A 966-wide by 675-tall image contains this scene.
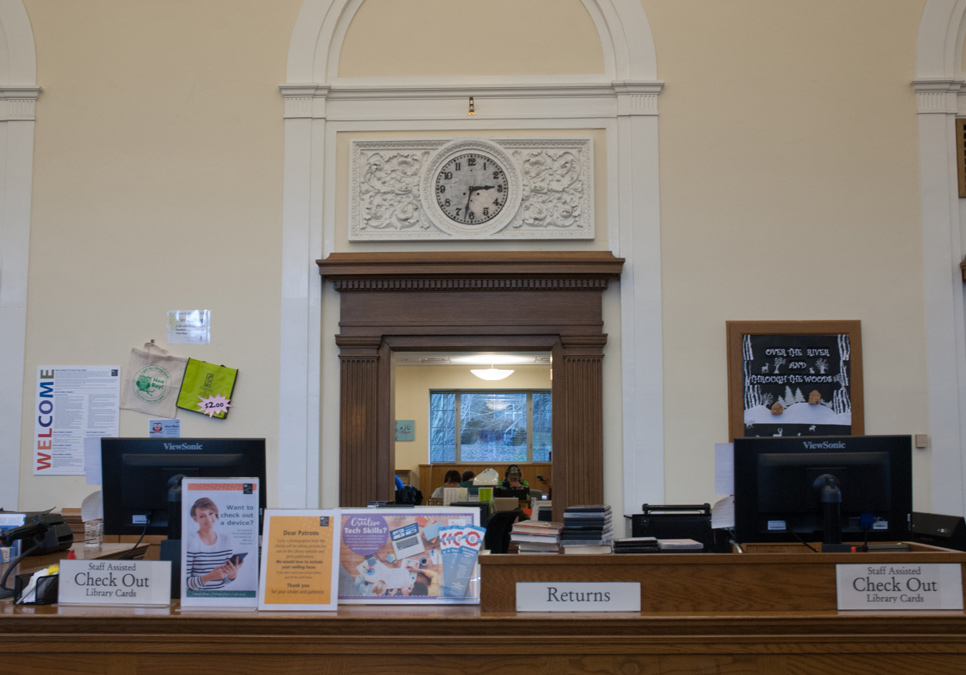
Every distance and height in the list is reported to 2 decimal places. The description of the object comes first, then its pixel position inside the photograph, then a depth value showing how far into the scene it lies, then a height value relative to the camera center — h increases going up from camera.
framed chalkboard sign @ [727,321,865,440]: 4.87 +0.25
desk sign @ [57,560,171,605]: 2.48 -0.49
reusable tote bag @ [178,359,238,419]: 4.98 +0.19
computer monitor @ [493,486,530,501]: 7.29 -0.63
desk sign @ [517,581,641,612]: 2.37 -0.50
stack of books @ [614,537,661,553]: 2.53 -0.38
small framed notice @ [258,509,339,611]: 2.40 -0.41
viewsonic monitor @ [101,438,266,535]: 2.88 -0.17
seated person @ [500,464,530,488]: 7.67 -0.54
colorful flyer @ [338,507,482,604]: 2.46 -0.42
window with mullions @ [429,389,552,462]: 11.08 -0.06
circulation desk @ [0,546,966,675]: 2.29 -0.61
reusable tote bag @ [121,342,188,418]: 5.01 +0.23
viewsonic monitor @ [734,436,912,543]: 2.77 -0.21
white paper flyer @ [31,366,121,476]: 5.01 +0.03
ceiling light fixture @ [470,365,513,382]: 10.84 +0.63
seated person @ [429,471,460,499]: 8.08 -0.57
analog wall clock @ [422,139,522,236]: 5.09 +1.44
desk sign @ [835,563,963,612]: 2.37 -0.47
